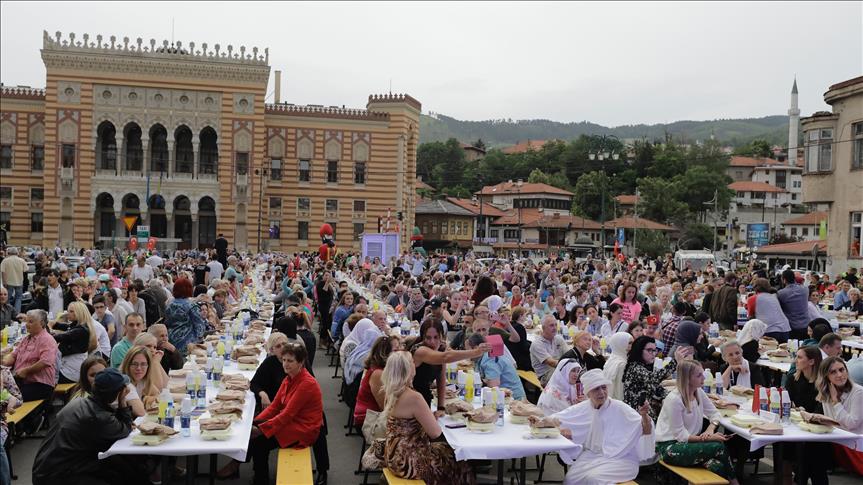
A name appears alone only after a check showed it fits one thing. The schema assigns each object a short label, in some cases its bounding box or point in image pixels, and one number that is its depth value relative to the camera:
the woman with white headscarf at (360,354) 10.11
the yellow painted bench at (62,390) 10.04
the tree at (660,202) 79.62
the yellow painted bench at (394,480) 6.79
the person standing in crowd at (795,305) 13.95
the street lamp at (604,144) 101.00
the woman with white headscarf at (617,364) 8.34
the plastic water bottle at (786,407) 7.89
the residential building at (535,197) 86.38
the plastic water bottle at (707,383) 8.90
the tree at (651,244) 68.06
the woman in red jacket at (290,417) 7.61
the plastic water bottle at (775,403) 7.87
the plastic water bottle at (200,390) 7.77
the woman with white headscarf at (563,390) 8.27
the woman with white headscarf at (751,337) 11.67
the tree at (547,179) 95.00
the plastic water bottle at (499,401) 7.57
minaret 114.62
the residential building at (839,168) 27.06
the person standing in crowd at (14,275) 17.16
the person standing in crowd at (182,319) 11.88
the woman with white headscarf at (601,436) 6.87
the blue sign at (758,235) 65.06
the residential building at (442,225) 74.56
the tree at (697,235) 76.25
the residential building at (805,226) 75.94
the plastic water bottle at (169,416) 6.92
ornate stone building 46.91
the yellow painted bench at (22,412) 8.34
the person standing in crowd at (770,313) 13.63
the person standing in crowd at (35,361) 9.23
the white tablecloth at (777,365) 11.20
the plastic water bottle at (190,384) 7.91
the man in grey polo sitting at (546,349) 10.84
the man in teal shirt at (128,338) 9.37
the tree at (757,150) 116.12
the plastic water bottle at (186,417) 6.79
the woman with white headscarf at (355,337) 10.49
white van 41.53
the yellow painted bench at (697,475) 6.96
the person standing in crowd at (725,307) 14.63
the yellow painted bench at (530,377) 10.89
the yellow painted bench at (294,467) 6.65
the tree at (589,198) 83.94
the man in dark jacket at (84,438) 6.22
